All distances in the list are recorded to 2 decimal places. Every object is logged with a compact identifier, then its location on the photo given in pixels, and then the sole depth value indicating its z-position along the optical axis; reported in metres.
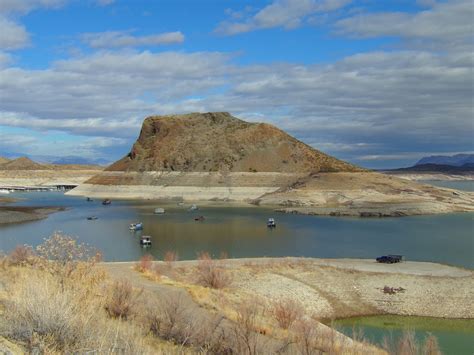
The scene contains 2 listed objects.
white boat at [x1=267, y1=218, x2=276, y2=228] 76.66
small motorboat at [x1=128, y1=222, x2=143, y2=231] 71.37
